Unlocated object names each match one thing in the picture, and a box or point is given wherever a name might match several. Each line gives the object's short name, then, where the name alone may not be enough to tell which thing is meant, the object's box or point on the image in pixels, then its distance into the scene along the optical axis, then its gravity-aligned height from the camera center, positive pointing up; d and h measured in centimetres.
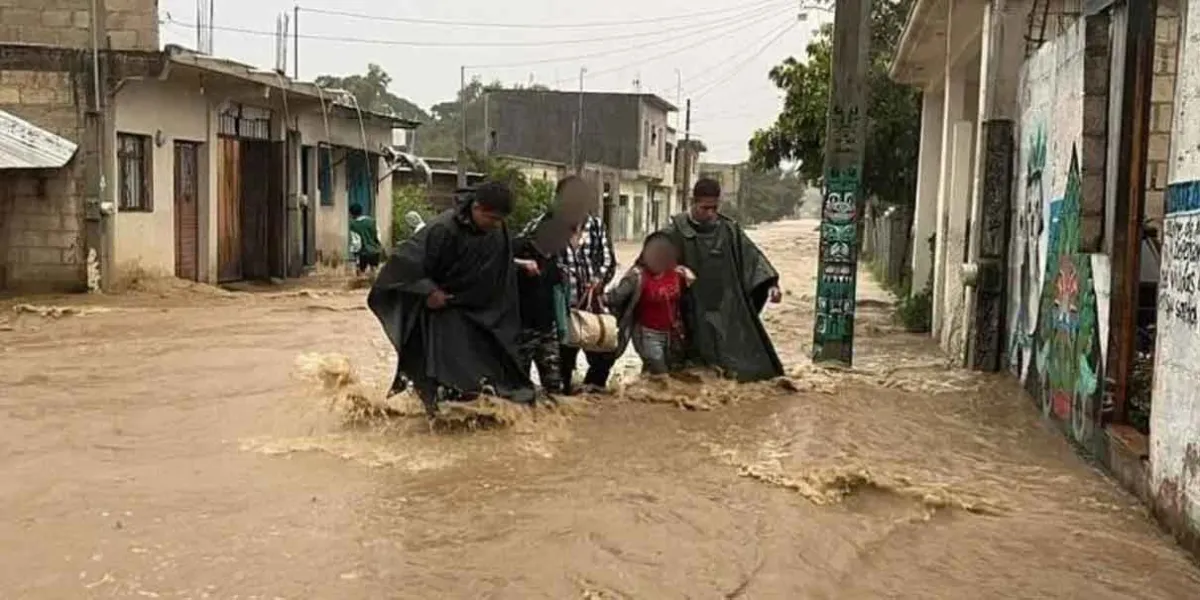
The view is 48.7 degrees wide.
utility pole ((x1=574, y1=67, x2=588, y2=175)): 5448 +283
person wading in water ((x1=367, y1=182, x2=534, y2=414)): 787 -62
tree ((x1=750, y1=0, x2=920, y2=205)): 2361 +161
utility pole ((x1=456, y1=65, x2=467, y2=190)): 2884 +87
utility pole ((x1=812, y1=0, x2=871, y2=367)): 1109 +20
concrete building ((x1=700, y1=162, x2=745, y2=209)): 8112 +178
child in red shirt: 929 -68
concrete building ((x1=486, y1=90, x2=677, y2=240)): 5544 +307
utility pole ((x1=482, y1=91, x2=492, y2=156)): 4299 +209
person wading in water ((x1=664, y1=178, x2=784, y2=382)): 947 -59
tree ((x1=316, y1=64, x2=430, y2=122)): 6299 +544
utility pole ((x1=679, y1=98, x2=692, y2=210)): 6128 +261
